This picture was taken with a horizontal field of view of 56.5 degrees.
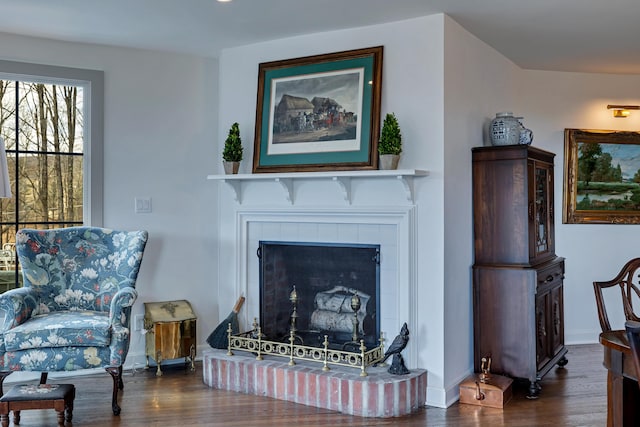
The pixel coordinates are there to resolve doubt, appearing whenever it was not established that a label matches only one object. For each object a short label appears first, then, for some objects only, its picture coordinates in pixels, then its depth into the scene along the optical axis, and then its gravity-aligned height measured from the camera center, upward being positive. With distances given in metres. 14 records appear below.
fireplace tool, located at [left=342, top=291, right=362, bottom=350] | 3.79 -0.69
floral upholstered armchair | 3.34 -0.52
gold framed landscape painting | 5.25 +0.38
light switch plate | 4.47 +0.10
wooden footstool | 2.97 -0.91
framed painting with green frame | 3.79 +0.71
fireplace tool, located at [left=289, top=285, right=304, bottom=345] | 3.99 -0.67
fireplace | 3.47 -0.53
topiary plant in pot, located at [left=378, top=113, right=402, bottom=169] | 3.58 +0.46
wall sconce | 5.28 +0.98
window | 4.17 +0.50
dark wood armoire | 3.81 -0.31
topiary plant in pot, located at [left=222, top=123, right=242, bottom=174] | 4.22 +0.47
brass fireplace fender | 3.60 -0.85
